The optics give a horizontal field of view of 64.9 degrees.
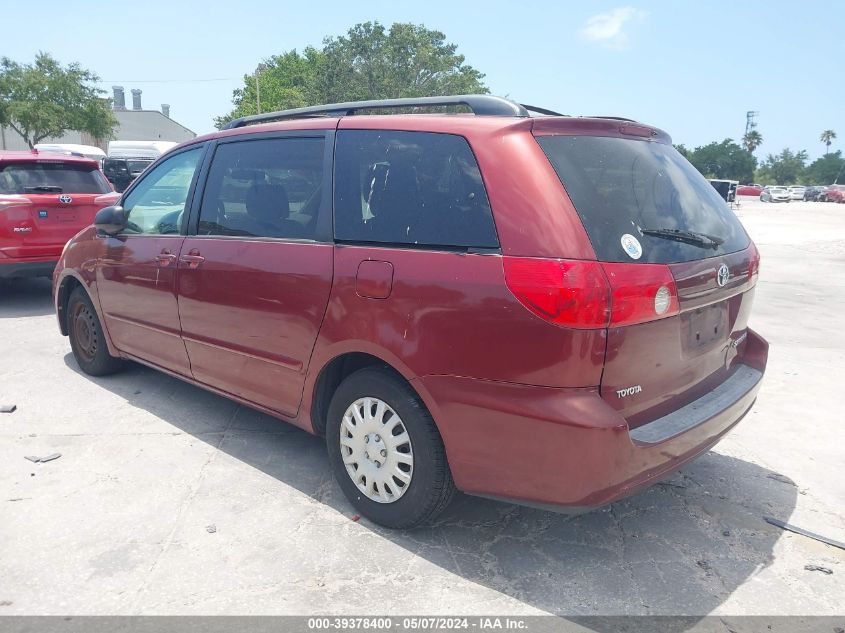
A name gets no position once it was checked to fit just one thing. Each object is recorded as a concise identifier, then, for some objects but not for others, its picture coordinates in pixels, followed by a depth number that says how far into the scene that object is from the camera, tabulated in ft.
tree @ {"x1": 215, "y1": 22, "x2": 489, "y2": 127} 161.07
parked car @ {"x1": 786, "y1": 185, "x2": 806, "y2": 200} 208.44
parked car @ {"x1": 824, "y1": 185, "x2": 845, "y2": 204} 202.80
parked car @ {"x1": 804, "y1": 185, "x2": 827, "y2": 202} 211.82
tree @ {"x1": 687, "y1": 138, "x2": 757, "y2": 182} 297.53
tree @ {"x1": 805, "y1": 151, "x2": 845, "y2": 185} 322.30
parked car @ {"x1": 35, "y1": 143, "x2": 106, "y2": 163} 74.08
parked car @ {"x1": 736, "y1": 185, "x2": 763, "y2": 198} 237.45
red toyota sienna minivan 8.05
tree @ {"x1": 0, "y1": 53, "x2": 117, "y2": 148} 120.57
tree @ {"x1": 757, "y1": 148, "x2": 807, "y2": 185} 332.19
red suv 24.36
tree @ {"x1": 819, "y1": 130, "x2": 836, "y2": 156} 403.95
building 216.74
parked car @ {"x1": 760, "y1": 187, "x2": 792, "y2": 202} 197.47
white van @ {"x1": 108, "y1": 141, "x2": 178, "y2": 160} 80.38
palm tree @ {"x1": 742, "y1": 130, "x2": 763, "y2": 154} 353.72
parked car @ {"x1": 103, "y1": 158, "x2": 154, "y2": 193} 49.87
